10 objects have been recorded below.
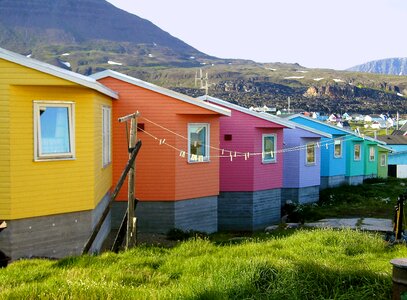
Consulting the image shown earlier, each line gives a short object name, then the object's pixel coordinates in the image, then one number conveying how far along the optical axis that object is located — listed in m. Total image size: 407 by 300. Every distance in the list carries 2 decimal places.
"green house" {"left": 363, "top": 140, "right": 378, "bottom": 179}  40.84
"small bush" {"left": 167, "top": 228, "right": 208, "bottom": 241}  16.84
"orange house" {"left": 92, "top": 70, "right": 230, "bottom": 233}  17.48
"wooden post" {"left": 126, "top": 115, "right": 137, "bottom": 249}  11.64
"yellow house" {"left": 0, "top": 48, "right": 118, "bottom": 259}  11.62
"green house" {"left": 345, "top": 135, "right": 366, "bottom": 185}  36.84
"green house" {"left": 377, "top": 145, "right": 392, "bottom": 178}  45.97
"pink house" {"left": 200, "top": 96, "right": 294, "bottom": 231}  22.12
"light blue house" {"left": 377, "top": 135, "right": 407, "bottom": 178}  56.44
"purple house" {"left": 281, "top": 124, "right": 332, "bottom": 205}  27.00
